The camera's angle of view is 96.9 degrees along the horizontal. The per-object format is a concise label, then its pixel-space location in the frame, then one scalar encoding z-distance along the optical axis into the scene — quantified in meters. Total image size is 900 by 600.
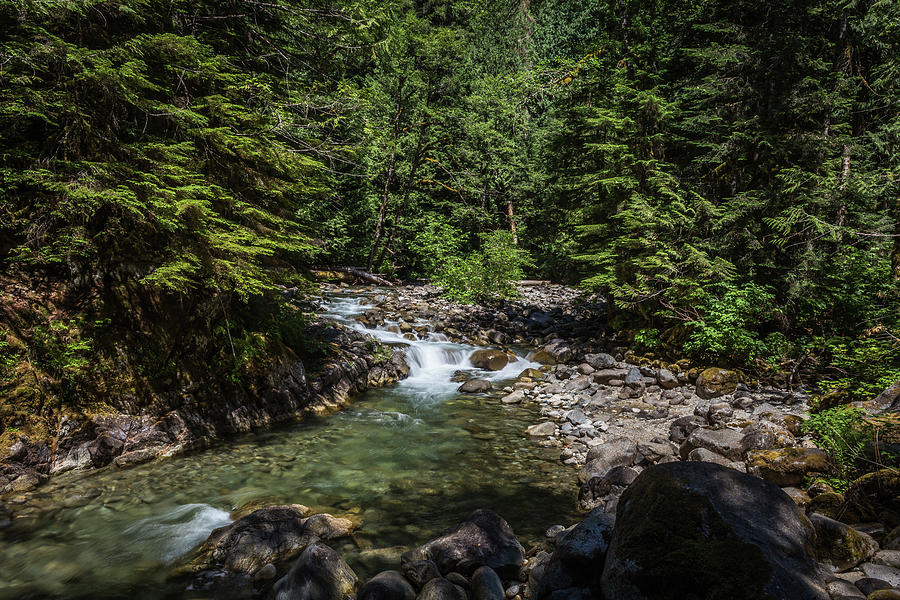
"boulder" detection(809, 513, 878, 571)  2.95
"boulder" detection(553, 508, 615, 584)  3.01
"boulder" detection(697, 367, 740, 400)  8.31
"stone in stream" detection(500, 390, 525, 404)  9.68
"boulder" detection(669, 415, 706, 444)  6.45
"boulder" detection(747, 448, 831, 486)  4.44
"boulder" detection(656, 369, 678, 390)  9.11
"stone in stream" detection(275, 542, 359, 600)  3.25
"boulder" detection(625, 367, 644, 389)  9.37
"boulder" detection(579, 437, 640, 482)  5.74
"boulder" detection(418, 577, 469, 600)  3.21
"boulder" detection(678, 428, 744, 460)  5.49
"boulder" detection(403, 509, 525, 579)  3.69
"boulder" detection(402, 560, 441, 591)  3.50
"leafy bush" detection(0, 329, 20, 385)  4.86
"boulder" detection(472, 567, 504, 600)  3.33
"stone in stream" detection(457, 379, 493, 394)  10.55
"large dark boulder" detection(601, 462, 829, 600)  2.16
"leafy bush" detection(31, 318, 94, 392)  5.21
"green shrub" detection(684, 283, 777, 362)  8.48
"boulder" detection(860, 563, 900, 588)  2.66
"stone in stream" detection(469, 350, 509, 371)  12.49
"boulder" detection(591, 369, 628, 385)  9.95
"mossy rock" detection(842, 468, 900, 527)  3.47
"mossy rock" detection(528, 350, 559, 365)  12.48
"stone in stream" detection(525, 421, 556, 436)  7.68
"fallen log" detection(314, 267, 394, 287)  21.31
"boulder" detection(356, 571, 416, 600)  3.20
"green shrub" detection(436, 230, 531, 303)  17.55
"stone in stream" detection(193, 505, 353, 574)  3.92
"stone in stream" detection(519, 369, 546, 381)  11.16
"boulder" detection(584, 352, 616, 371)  10.90
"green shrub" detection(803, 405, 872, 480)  4.00
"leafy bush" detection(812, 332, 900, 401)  5.71
